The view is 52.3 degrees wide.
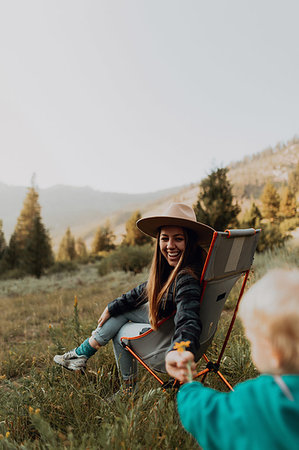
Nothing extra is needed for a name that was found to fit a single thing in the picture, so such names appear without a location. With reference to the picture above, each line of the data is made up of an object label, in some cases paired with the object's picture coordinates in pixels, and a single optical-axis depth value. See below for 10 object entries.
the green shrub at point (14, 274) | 19.98
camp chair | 1.90
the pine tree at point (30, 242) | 18.77
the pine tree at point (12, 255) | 22.81
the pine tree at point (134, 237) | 25.59
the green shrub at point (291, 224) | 27.38
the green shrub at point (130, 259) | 13.05
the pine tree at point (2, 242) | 24.79
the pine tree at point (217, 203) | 12.93
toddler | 0.87
